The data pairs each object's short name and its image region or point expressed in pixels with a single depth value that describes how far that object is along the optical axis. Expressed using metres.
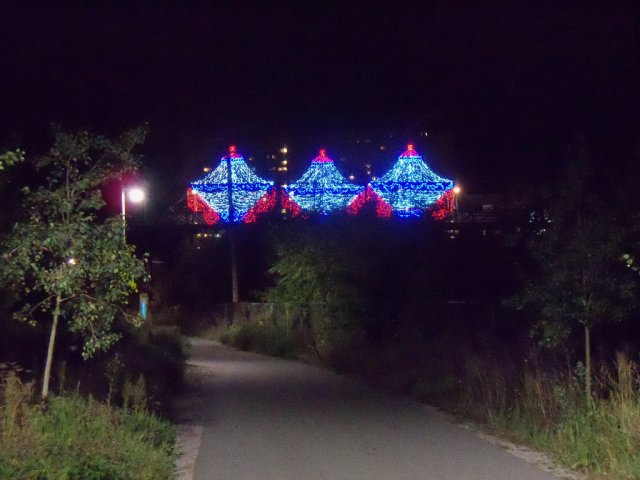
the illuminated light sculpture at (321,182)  53.40
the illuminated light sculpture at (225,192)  55.81
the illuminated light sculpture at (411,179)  58.50
